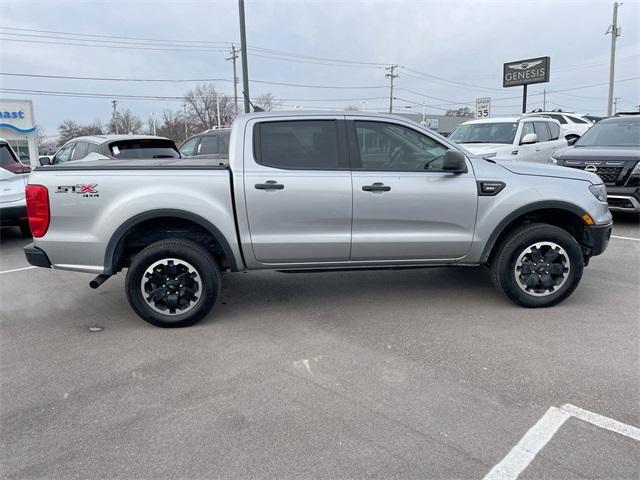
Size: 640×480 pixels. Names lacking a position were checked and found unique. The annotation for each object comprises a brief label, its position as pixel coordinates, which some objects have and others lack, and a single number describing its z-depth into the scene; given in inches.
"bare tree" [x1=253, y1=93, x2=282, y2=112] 2196.9
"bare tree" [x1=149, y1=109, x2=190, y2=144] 2721.5
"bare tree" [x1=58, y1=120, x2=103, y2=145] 2935.5
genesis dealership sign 1075.3
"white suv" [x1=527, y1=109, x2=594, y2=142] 671.8
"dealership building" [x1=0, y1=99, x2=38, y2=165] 1139.3
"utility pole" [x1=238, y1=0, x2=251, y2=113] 545.3
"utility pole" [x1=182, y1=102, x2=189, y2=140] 2707.2
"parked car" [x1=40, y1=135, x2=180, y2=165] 339.6
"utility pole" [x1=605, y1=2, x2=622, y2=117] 1239.5
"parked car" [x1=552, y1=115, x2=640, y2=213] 313.4
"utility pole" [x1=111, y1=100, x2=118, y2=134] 3031.5
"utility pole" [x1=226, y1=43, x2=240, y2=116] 1911.3
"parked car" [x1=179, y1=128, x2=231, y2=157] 474.6
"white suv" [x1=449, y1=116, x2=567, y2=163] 402.9
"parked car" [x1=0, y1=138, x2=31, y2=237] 307.0
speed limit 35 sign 850.1
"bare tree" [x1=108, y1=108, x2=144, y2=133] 3028.3
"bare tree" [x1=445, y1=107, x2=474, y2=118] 3193.9
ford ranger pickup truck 162.7
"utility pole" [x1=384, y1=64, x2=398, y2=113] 2677.2
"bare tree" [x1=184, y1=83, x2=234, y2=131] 2689.5
